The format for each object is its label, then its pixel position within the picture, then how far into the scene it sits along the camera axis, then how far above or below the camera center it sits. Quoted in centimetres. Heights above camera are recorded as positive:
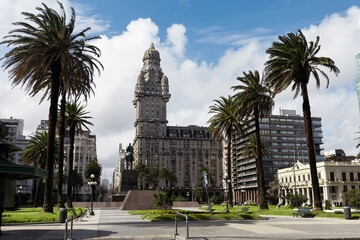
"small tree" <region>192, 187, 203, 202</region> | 12794 -175
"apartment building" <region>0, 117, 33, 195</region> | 14029 +2372
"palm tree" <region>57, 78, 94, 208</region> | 3262 +984
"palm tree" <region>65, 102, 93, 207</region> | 5166 +1115
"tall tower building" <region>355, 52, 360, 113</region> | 15875 +5551
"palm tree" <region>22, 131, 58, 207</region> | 6341 +670
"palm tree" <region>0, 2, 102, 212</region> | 2948 +1198
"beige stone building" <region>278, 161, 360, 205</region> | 8306 +182
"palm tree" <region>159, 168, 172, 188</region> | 13362 +515
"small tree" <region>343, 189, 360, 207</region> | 4828 -184
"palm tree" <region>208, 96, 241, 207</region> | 5734 +1144
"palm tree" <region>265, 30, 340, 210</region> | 3519 +1310
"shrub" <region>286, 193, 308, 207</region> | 6292 -264
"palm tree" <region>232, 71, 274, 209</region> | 4481 +1211
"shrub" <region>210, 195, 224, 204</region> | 10122 -390
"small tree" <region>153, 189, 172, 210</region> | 3700 -125
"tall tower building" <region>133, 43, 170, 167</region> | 16975 +4263
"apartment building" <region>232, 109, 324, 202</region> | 12938 +1648
